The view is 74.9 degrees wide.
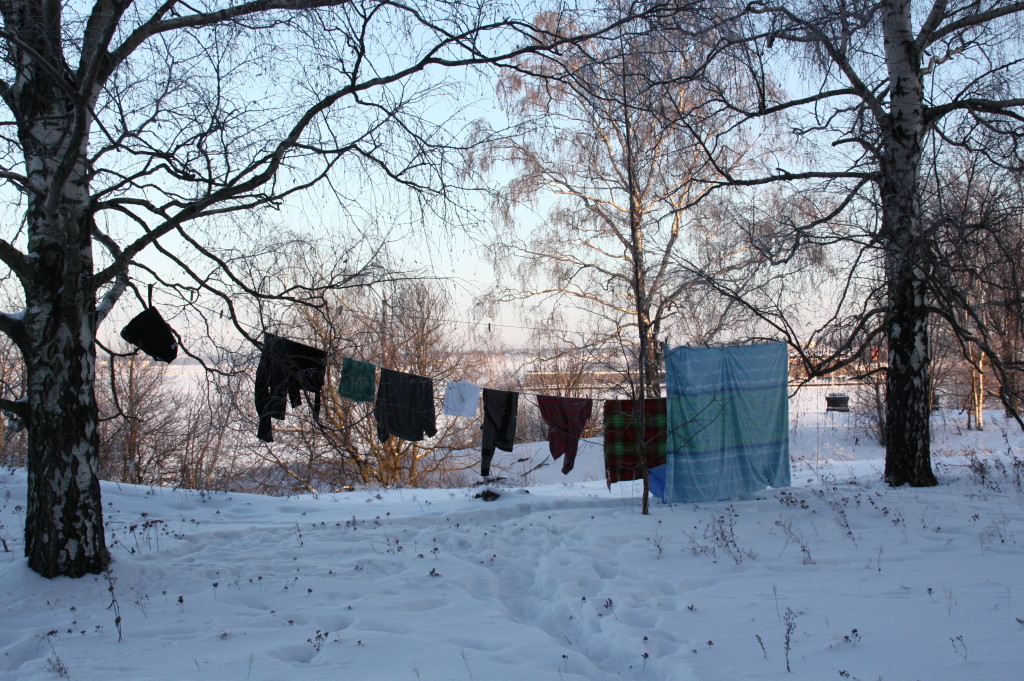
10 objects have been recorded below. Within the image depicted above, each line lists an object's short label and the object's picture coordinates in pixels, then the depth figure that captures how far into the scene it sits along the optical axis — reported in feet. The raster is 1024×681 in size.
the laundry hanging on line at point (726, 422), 24.66
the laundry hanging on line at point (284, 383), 20.48
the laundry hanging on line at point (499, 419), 28.45
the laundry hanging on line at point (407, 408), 28.37
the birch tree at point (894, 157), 22.11
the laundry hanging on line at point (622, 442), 26.40
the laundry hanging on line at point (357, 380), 26.37
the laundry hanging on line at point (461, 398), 28.81
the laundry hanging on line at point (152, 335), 19.25
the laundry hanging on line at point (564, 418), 27.71
